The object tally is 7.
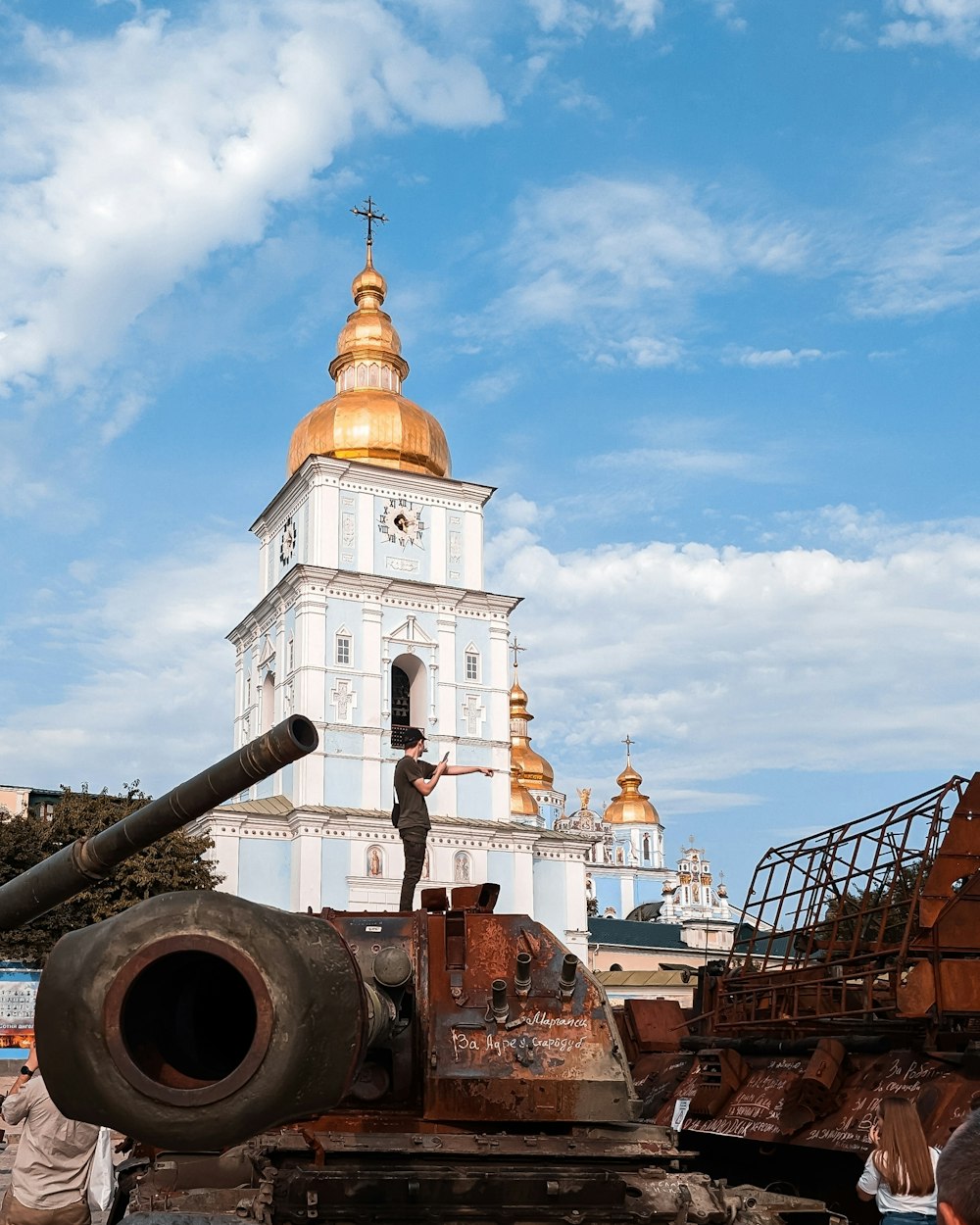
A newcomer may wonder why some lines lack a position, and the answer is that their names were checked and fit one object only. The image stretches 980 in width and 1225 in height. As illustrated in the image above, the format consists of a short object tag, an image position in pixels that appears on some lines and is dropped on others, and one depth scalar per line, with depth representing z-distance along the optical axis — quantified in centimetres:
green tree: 2986
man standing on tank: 966
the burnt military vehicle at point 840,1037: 983
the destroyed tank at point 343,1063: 363
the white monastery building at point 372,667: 3956
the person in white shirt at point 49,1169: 760
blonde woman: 621
